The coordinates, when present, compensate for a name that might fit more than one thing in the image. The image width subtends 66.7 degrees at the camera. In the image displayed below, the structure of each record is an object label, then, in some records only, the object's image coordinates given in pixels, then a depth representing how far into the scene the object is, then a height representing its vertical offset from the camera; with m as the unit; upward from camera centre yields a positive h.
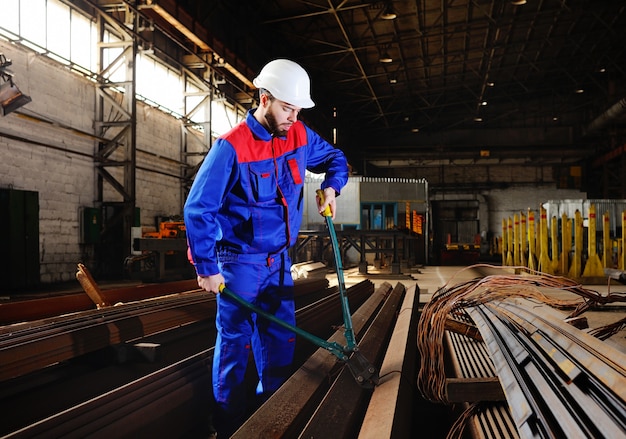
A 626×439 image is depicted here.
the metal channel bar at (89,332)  2.39 -0.58
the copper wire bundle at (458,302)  2.53 -0.52
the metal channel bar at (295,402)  1.53 -0.63
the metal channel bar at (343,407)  1.55 -0.65
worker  2.10 +0.02
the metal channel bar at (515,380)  1.46 -0.59
